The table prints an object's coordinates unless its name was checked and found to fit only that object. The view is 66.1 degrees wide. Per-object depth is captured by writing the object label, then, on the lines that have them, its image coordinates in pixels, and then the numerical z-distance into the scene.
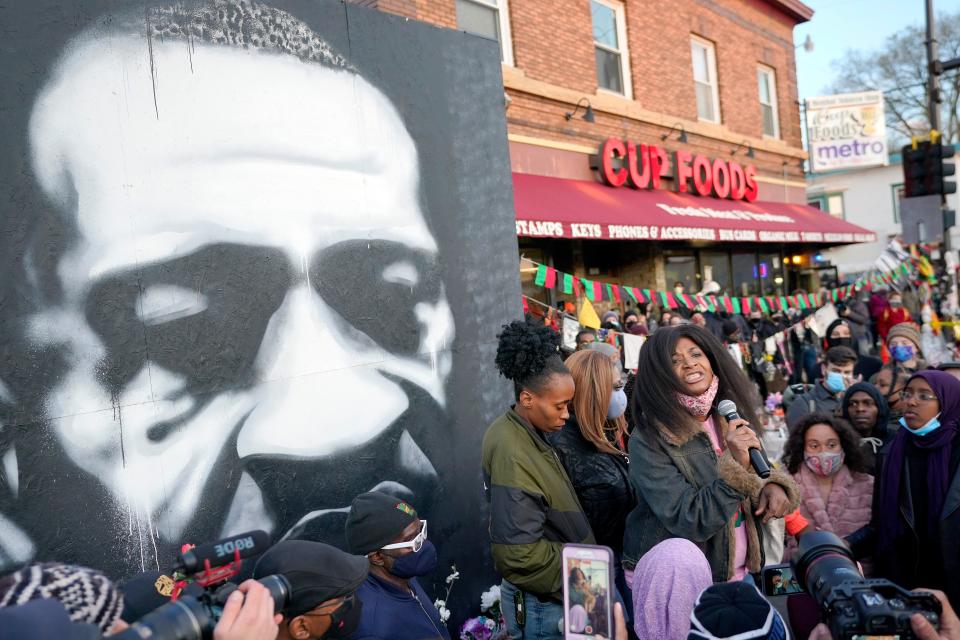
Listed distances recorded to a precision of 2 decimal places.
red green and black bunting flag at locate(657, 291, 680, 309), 9.40
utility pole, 13.14
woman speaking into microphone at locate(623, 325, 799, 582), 2.59
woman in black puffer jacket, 3.23
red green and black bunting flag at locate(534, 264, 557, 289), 7.91
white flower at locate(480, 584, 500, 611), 4.57
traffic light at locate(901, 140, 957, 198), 12.06
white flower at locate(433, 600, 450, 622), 4.21
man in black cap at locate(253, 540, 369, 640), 2.01
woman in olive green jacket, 2.90
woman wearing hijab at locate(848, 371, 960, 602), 3.21
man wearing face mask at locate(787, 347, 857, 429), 5.67
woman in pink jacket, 3.81
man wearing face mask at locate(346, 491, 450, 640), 2.56
